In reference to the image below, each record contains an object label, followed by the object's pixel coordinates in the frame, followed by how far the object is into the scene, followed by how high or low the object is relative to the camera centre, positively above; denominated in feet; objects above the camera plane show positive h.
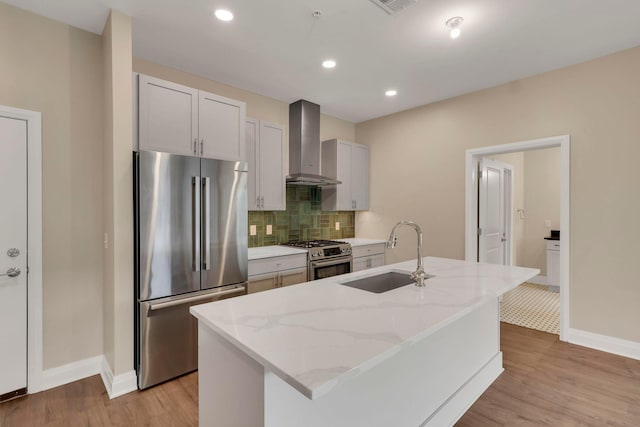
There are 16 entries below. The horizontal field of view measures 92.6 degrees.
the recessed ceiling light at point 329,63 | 9.78 +4.83
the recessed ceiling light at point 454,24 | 7.54 +4.74
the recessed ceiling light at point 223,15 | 7.30 +4.80
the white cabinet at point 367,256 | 13.69 -2.06
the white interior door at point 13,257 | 7.02 -1.07
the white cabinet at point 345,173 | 14.52 +1.90
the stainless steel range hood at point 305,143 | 12.90 +2.99
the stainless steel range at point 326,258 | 11.60 -1.83
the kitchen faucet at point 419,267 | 6.13 -1.15
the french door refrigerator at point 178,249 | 7.41 -0.98
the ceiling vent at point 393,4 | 6.57 +4.54
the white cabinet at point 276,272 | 10.02 -2.09
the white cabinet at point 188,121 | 8.12 +2.65
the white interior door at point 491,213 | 12.85 -0.05
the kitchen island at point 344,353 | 3.31 -1.52
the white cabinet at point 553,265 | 16.37 -2.85
